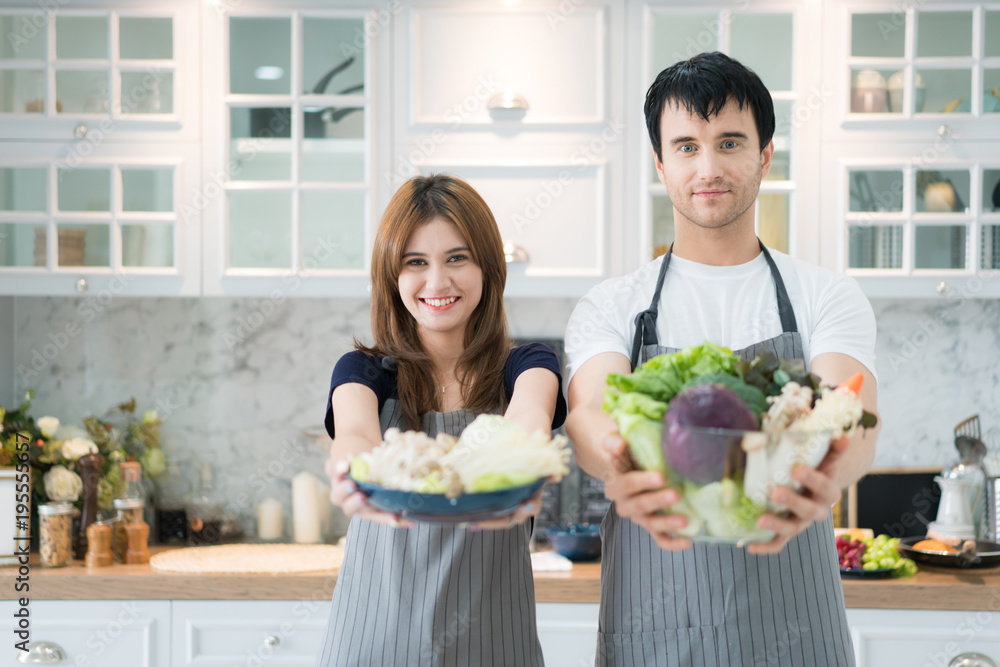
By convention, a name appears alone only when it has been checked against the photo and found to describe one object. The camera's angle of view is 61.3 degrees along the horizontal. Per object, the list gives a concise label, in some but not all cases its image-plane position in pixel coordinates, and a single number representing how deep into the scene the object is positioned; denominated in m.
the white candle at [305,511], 2.57
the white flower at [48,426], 2.39
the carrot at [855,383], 1.00
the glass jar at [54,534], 2.22
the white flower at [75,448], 2.34
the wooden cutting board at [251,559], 2.20
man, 1.27
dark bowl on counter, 2.27
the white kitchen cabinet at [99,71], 2.35
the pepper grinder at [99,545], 2.24
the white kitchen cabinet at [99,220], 2.36
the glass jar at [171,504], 2.60
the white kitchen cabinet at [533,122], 2.29
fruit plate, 2.06
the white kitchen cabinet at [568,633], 2.11
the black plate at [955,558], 2.12
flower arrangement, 2.32
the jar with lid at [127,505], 2.34
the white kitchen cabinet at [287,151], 2.35
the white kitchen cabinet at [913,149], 2.29
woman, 1.31
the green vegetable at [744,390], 0.91
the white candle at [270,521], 2.62
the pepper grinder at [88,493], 2.34
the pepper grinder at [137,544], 2.30
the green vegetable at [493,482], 0.94
